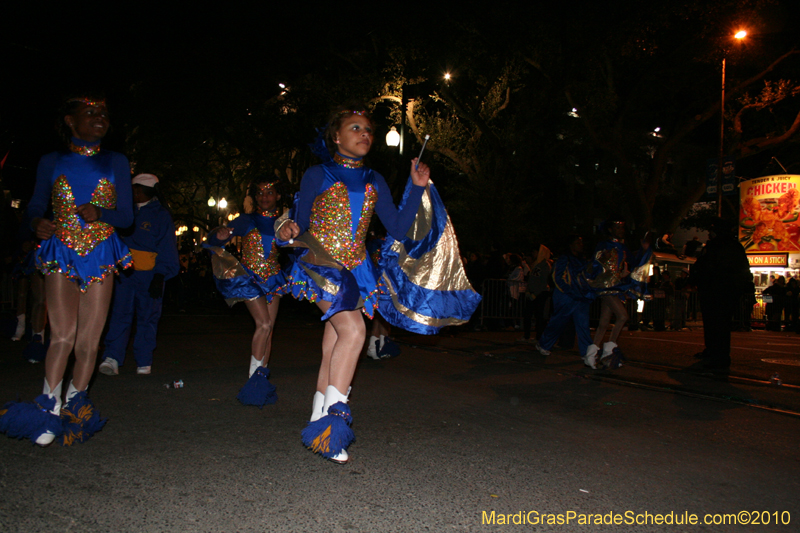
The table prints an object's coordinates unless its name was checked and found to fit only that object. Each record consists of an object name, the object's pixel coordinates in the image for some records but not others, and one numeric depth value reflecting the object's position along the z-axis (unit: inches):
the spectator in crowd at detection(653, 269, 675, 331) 632.4
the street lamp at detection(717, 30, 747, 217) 724.8
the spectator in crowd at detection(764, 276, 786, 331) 744.3
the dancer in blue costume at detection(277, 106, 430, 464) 138.1
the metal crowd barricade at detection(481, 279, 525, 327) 545.6
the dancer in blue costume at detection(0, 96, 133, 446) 138.3
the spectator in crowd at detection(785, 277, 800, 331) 727.4
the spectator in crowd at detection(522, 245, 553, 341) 427.6
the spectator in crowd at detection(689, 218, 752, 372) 317.1
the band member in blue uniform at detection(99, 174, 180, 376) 237.0
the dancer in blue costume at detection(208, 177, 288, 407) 206.4
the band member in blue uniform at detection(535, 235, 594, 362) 313.6
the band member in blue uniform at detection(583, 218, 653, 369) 296.7
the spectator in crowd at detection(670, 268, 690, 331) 675.4
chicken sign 928.9
